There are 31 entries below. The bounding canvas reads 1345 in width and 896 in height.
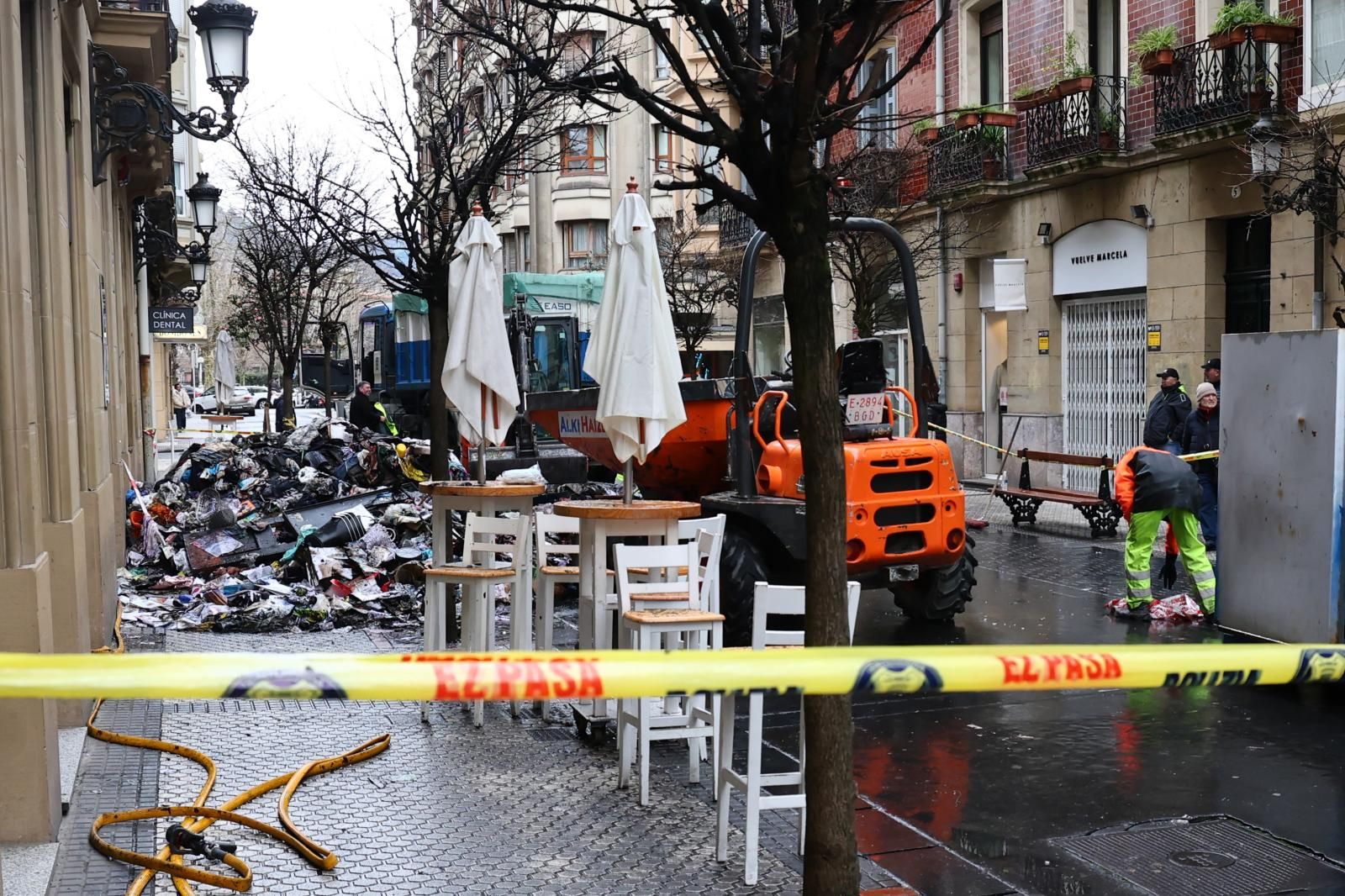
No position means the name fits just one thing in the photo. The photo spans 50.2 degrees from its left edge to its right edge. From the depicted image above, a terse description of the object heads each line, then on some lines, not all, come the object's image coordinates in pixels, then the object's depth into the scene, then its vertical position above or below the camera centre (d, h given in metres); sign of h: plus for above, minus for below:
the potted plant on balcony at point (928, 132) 24.17 +4.16
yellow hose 5.03 -1.74
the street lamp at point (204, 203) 19.05 +2.48
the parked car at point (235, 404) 62.91 -0.86
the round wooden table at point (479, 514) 8.32 -0.89
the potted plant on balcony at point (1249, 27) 17.12 +4.14
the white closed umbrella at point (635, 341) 8.61 +0.24
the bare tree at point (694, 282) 30.83 +2.15
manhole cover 5.33 -1.91
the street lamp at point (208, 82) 10.27 +2.18
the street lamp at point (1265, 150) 15.89 +2.46
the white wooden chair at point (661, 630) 6.54 -1.16
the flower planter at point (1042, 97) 21.39 +4.15
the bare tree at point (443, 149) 12.22 +2.28
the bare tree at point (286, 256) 29.30 +3.04
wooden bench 16.72 -1.51
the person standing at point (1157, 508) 10.95 -1.04
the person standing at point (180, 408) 50.06 -0.75
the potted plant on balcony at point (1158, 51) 18.92 +4.27
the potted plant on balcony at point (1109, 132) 20.59 +3.47
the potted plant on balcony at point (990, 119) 23.33 +4.18
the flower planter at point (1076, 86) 20.89 +4.22
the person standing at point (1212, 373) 16.19 -0.01
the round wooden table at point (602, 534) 7.82 -0.87
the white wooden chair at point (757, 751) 5.36 -1.44
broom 17.16 -1.77
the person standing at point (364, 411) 24.45 -0.46
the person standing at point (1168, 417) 16.02 -0.50
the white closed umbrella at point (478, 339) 9.29 +0.28
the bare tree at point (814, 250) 4.45 +0.40
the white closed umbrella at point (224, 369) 43.00 +0.52
